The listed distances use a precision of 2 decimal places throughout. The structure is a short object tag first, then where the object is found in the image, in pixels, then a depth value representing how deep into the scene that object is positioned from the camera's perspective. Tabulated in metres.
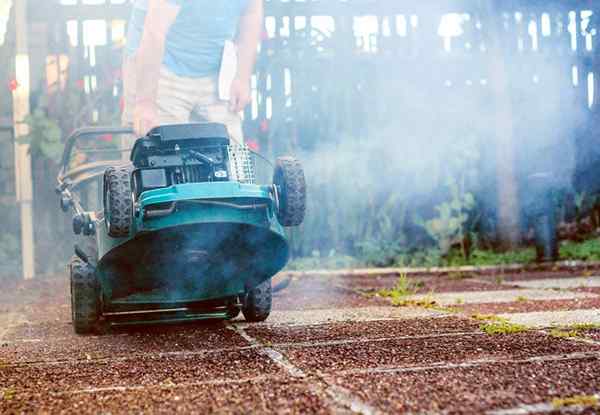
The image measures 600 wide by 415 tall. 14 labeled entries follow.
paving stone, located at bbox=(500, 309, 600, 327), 3.09
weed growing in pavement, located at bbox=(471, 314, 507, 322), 3.23
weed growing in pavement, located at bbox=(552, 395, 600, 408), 1.79
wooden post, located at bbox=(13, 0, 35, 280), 5.98
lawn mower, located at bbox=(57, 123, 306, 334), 2.82
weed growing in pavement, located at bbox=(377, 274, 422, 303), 4.26
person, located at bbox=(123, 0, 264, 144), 4.09
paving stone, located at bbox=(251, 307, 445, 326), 3.43
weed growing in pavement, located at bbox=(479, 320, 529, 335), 2.88
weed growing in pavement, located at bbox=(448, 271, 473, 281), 5.49
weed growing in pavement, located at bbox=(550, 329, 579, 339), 2.73
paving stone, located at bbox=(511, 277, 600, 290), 4.62
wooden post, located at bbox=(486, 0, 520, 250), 6.19
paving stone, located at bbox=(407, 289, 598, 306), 4.03
